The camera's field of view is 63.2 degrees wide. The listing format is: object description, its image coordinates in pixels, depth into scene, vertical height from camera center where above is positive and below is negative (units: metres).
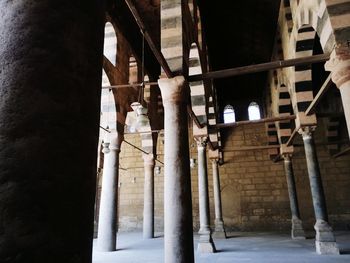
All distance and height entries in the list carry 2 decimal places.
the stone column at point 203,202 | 8.22 +0.20
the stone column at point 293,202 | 10.67 +0.14
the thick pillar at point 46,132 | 0.92 +0.29
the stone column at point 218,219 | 11.87 -0.44
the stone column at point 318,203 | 7.26 +0.06
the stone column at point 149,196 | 12.21 +0.59
